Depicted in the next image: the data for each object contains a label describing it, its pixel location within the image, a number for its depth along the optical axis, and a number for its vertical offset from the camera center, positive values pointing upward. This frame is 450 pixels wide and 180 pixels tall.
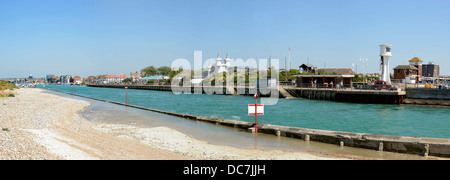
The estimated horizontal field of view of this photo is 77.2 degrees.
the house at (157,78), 133.34 +1.62
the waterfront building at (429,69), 114.75 +5.21
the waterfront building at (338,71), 84.75 +3.43
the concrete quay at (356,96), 39.53 -2.14
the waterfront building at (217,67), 123.44 +6.52
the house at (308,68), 94.75 +4.65
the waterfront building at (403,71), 73.52 +2.90
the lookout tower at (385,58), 53.91 +4.58
